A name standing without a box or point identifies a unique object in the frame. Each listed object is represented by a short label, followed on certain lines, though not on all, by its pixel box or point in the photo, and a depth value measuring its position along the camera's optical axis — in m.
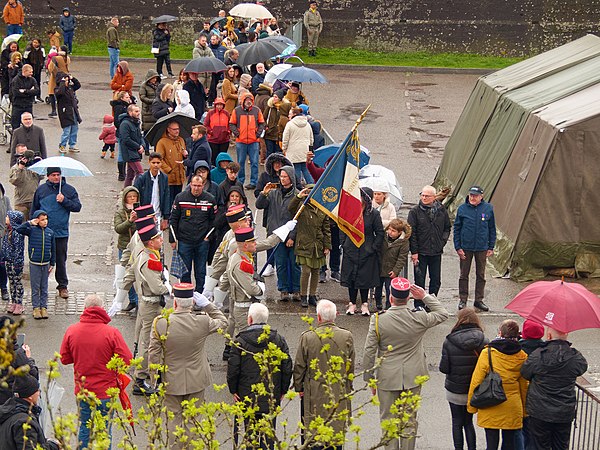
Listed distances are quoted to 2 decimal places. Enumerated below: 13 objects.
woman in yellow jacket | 15.13
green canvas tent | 24.07
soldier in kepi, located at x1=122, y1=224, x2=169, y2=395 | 17.87
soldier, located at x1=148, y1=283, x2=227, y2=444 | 15.41
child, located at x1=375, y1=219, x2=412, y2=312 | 21.62
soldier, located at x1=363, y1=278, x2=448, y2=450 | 15.69
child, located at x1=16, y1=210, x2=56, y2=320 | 21.01
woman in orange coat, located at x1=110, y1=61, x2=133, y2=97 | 34.78
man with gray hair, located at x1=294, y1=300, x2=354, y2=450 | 15.35
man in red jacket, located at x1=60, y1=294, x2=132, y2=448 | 15.37
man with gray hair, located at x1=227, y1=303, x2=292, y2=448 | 15.12
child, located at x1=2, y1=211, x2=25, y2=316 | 21.19
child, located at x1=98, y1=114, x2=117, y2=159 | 32.50
